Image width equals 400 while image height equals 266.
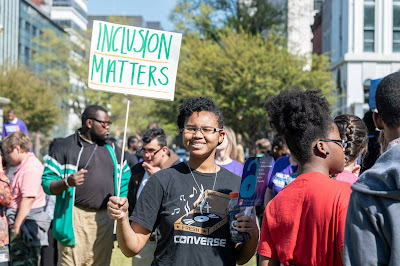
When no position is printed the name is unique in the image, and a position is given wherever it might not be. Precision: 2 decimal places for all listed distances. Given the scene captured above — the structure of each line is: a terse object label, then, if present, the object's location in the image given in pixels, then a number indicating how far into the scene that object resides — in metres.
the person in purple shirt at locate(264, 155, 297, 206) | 6.20
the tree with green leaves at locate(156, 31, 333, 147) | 31.33
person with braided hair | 4.29
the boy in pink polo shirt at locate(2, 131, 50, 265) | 7.78
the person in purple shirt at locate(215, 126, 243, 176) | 7.38
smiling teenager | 3.78
